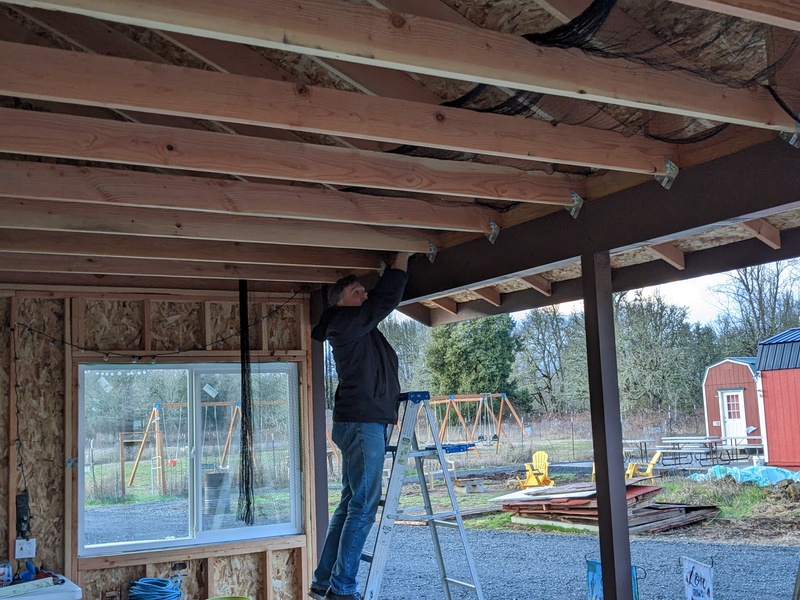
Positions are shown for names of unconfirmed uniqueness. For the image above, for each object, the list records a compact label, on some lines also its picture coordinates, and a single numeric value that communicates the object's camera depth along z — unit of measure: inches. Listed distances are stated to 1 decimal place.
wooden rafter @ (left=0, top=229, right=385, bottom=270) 173.5
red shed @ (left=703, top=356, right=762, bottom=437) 601.0
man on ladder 160.7
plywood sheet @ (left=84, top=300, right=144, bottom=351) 230.8
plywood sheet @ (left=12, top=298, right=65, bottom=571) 217.8
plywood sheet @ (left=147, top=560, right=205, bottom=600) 228.8
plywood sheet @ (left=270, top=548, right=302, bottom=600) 242.1
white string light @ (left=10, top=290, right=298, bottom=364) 224.1
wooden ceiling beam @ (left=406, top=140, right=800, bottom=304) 116.3
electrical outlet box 209.5
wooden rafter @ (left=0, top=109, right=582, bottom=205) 113.4
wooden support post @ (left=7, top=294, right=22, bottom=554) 212.4
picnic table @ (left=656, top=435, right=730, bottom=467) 581.6
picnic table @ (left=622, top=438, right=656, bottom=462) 617.9
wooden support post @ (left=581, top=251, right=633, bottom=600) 137.5
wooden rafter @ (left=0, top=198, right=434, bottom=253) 154.6
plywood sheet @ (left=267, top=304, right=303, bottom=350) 255.0
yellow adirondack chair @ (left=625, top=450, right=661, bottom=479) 499.3
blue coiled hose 214.2
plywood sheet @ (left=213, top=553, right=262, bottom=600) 234.8
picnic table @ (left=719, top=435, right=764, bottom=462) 586.2
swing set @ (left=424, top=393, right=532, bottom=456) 634.3
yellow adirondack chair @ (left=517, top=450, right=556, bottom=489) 520.7
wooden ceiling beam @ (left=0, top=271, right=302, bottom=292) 221.5
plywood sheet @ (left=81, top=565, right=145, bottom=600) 219.3
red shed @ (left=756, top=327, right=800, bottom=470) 531.5
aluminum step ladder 161.3
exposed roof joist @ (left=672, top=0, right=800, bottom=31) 71.9
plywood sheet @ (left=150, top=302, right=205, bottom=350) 239.9
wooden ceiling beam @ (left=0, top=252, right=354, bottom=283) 199.5
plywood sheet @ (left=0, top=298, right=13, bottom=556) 215.3
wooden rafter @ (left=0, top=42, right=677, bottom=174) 94.2
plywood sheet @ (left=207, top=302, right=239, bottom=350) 247.4
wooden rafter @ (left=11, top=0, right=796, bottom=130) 77.0
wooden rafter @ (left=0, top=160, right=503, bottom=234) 134.2
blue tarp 472.4
